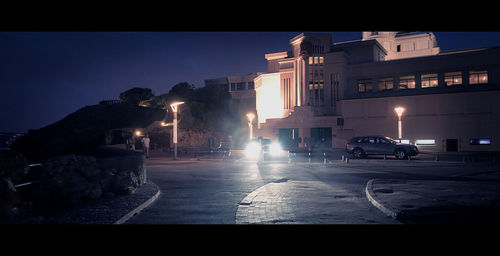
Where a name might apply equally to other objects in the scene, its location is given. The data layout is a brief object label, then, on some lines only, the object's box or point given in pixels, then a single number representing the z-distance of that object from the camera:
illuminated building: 33.91
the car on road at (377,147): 22.38
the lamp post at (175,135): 22.33
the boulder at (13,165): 6.68
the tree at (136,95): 61.50
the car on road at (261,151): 28.80
